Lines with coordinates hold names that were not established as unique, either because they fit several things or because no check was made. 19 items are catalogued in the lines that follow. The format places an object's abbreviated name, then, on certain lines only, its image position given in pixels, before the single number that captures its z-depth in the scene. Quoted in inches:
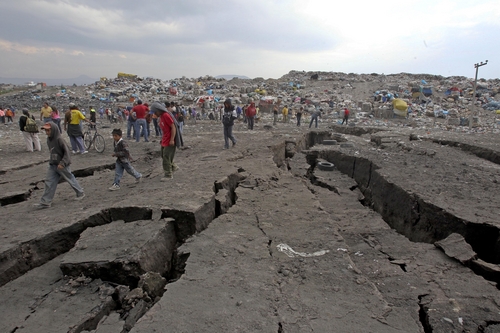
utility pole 602.9
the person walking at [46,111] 373.7
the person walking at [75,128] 305.1
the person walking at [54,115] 345.7
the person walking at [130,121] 386.6
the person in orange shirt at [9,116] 626.7
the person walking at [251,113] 515.8
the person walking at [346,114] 626.5
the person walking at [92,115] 469.4
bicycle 328.2
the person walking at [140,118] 372.8
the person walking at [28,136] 319.9
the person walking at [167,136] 202.4
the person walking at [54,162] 171.2
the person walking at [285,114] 711.7
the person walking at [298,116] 614.2
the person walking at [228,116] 315.3
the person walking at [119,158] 200.7
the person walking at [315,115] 553.7
